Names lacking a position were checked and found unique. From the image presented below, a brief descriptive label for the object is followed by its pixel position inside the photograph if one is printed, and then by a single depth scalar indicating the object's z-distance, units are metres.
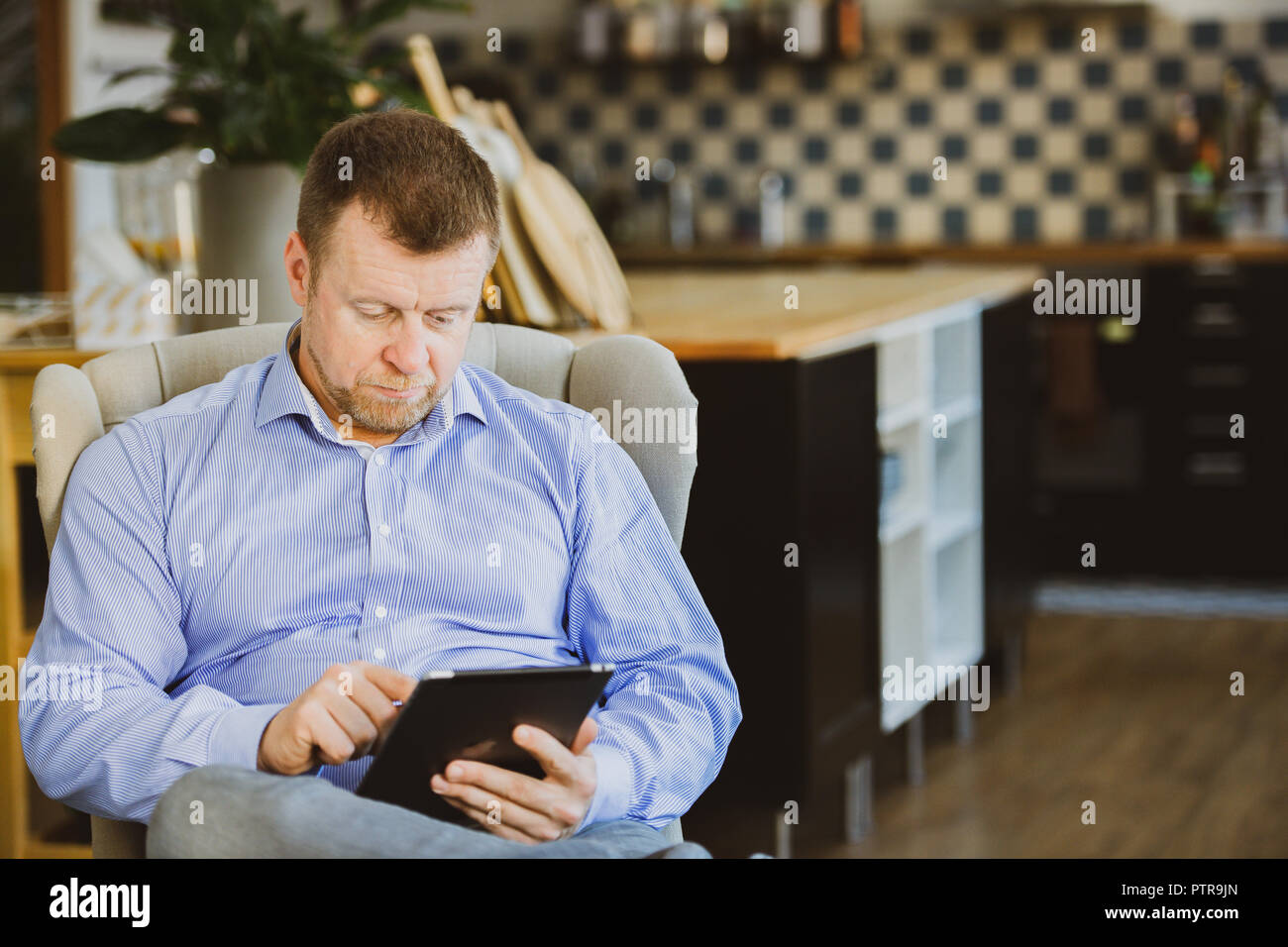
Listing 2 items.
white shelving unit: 3.06
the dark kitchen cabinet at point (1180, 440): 4.97
